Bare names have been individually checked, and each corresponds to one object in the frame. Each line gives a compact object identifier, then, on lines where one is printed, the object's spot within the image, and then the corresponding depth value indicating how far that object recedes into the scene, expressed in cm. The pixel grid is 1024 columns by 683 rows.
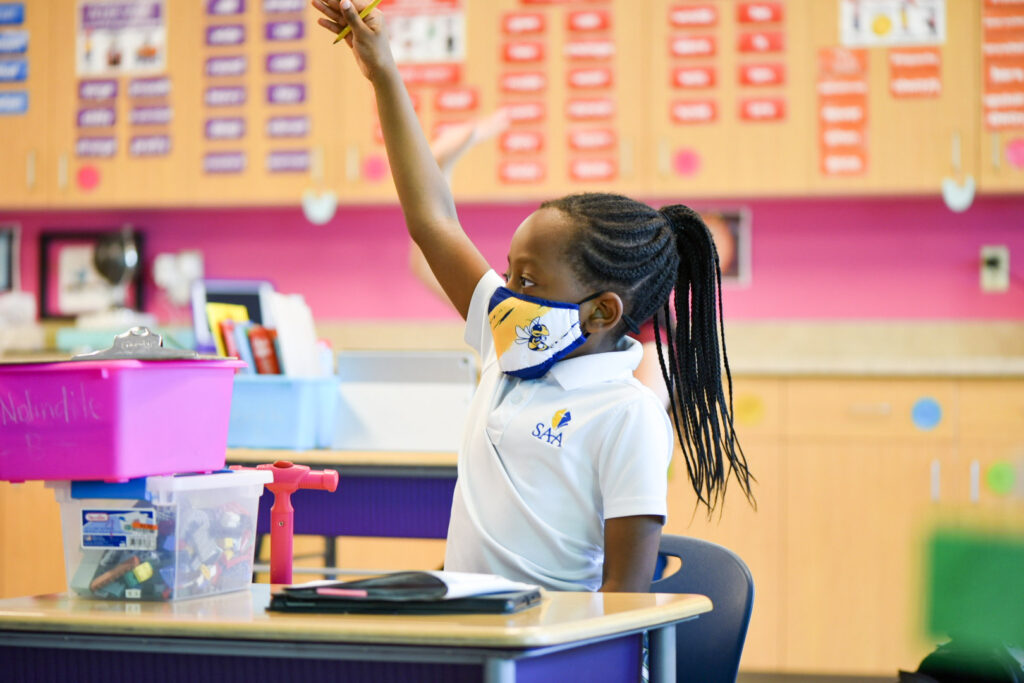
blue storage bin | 471
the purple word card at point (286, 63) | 822
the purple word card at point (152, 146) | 843
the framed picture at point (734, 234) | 819
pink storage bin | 210
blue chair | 281
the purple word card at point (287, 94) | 820
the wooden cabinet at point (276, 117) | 816
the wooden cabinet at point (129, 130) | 841
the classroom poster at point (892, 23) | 747
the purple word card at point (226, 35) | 834
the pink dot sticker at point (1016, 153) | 739
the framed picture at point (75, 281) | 895
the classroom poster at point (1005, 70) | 739
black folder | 185
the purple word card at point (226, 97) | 833
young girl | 244
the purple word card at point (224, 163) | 830
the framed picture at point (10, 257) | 920
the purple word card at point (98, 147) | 852
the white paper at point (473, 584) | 186
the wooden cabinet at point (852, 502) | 673
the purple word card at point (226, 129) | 831
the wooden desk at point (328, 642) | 170
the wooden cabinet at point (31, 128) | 861
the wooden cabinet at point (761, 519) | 683
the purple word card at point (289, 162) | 820
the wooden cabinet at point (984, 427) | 668
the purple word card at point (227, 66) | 834
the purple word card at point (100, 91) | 853
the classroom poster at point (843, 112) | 752
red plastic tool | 236
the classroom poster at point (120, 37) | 849
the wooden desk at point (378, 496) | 447
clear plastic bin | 212
